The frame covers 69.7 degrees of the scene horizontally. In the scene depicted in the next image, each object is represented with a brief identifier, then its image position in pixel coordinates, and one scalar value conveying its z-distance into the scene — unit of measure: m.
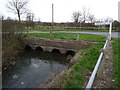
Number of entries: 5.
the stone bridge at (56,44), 10.56
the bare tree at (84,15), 42.13
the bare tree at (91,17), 43.23
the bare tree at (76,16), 42.56
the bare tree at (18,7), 24.67
